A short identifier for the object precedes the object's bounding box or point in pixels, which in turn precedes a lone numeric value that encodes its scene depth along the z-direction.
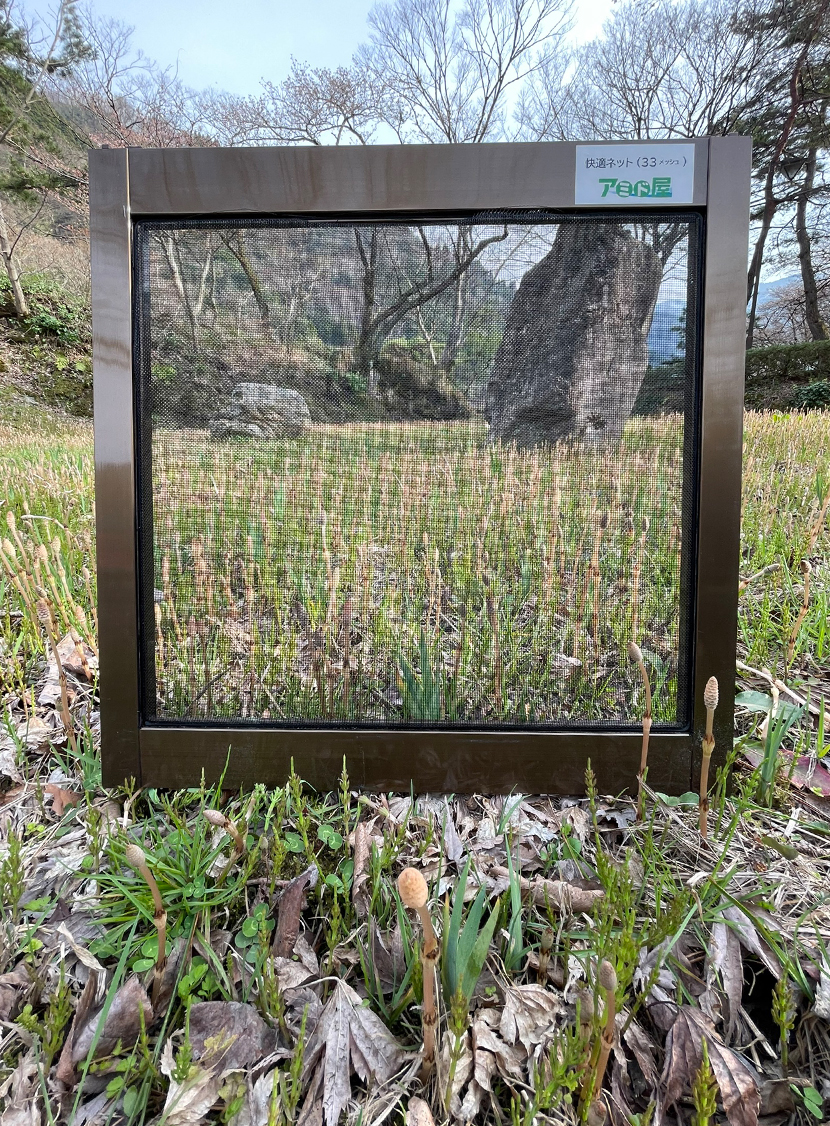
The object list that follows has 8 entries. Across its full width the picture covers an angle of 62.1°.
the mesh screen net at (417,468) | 0.32
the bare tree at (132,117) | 9.54
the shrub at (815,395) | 7.87
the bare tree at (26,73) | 10.14
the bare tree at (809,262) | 10.42
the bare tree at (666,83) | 9.71
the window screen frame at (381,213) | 0.31
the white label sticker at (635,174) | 0.31
